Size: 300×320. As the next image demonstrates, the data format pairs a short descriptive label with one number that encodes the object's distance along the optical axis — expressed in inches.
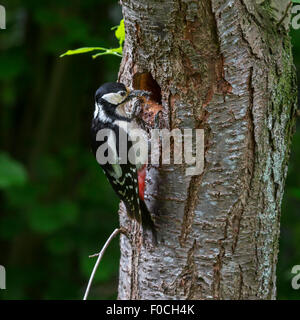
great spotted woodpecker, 193.8
